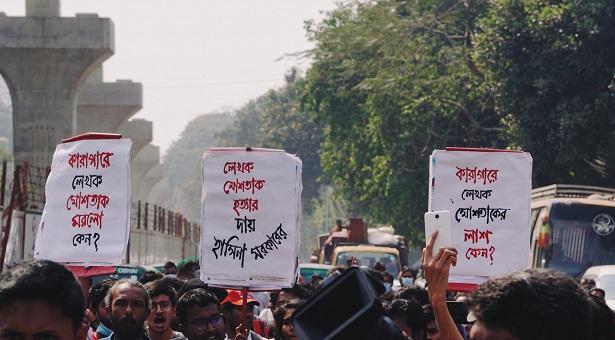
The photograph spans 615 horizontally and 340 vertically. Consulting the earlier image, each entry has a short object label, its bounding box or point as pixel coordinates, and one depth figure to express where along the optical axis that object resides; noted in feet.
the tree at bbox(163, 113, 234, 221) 579.07
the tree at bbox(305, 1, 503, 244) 124.26
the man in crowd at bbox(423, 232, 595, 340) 9.52
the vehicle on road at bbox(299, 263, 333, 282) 78.95
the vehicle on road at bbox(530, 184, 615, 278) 79.00
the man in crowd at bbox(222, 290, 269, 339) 30.09
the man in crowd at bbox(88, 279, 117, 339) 27.86
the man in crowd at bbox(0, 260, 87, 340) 11.56
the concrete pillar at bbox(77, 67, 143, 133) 145.48
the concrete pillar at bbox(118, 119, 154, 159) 178.70
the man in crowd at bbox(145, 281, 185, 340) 27.72
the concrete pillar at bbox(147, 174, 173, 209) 312.25
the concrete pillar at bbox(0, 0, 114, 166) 106.63
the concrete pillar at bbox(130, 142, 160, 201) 219.30
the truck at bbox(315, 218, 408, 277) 94.48
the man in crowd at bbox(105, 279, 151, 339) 24.95
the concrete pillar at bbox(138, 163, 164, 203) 252.75
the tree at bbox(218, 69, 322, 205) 275.80
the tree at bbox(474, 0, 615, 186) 101.65
